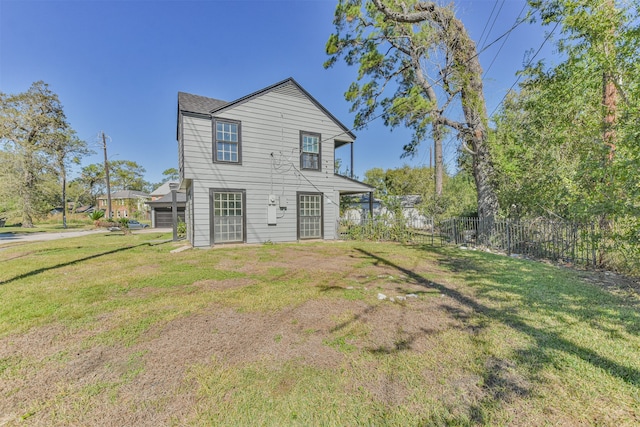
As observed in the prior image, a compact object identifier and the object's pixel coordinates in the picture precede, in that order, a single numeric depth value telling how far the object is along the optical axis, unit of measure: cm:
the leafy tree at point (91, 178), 4034
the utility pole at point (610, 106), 486
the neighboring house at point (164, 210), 2225
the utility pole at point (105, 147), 2225
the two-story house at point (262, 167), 931
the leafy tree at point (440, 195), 1259
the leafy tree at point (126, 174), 4888
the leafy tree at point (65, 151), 2433
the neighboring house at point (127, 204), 4162
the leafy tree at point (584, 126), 438
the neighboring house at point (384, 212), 1191
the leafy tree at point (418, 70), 948
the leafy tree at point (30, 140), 2084
